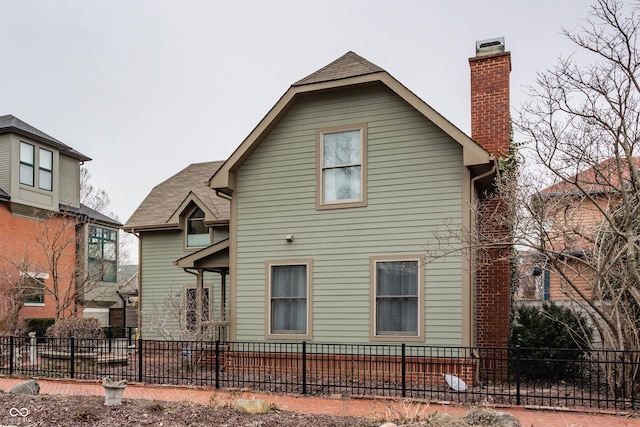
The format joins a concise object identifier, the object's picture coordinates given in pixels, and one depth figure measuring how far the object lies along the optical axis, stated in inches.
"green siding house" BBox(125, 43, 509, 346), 499.5
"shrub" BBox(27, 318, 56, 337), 955.7
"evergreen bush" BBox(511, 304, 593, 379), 495.2
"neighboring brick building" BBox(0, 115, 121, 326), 976.9
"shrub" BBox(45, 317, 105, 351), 620.1
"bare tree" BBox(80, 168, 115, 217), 1537.9
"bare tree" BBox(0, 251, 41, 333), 803.4
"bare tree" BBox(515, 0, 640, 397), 406.0
